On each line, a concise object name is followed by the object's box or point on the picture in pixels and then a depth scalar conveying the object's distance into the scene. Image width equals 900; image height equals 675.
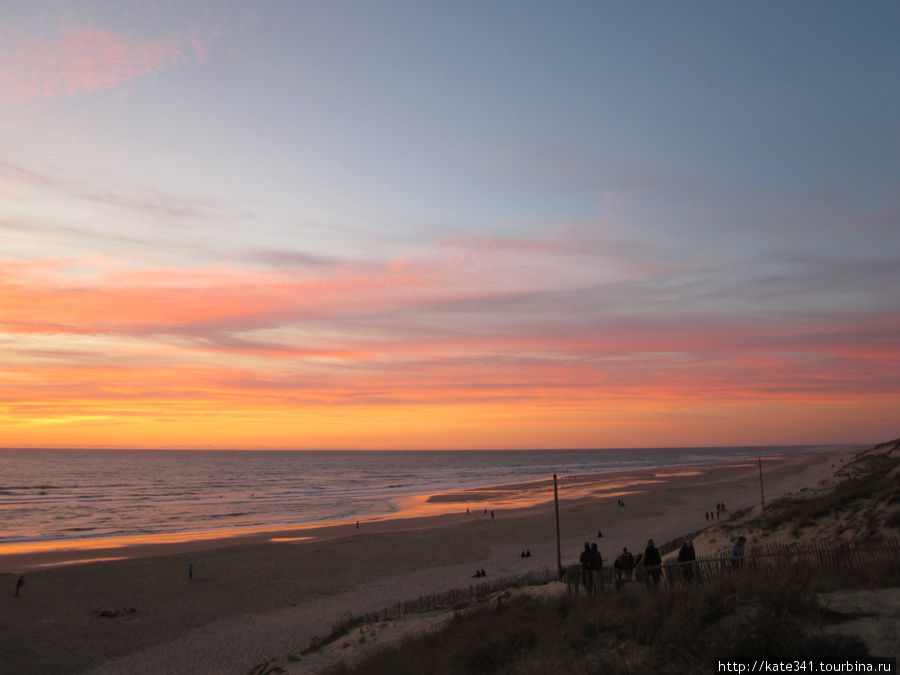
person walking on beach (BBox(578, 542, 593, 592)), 14.21
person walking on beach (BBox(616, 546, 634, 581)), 13.79
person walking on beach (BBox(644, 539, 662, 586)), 14.74
